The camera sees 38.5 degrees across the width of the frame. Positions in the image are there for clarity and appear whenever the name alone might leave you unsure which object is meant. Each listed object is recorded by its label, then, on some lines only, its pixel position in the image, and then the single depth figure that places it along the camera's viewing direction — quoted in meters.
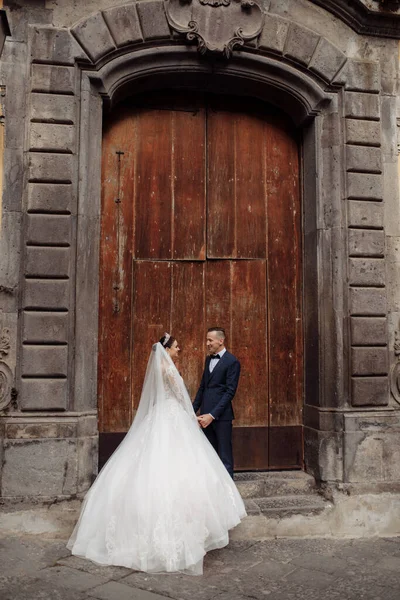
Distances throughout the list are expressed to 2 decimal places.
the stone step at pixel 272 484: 5.88
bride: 4.34
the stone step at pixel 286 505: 5.55
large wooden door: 6.16
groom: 5.41
